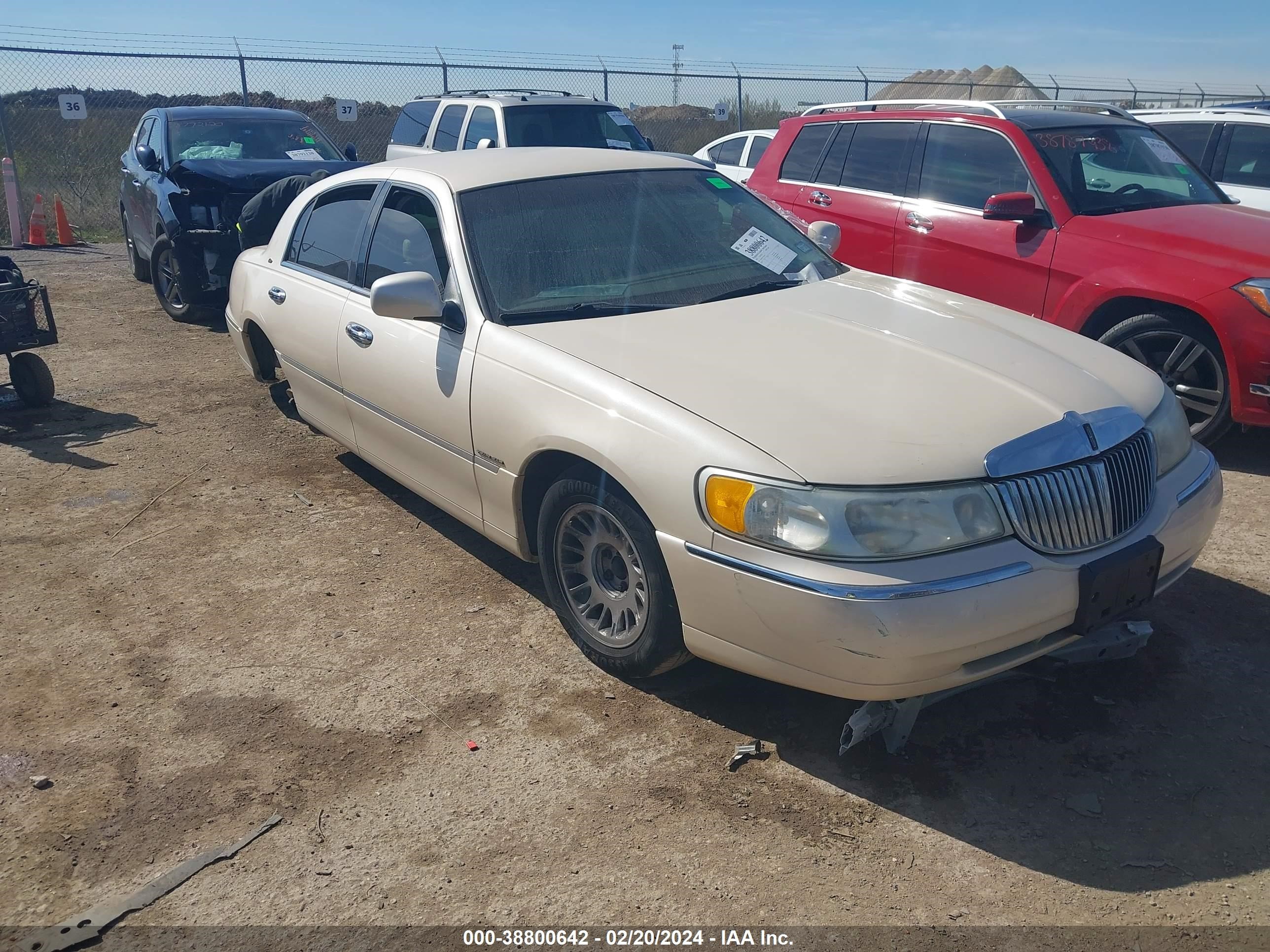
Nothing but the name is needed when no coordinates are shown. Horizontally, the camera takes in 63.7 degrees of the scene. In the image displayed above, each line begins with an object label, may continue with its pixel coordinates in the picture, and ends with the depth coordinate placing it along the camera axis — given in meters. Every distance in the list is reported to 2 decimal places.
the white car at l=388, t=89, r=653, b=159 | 10.35
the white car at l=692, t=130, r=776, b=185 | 12.56
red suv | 5.30
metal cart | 6.18
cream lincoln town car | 2.75
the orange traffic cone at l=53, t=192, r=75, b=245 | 14.98
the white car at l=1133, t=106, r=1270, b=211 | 8.22
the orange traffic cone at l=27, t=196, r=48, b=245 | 14.78
